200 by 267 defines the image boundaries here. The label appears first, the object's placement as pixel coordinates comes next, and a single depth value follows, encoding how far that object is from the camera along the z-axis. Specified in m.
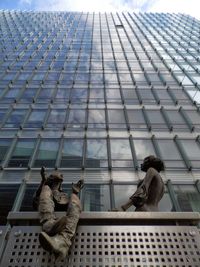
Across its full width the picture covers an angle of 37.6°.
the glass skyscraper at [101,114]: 13.00
